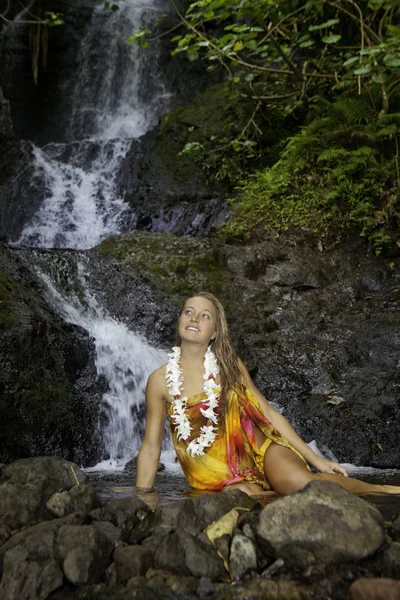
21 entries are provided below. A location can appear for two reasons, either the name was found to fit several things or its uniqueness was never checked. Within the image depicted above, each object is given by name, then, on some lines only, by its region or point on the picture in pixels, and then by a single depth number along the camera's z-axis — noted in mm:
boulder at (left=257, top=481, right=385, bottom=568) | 2109
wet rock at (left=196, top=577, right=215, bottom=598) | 2037
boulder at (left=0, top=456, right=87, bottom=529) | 2562
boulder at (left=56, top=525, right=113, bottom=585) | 2131
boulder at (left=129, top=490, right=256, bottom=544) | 2422
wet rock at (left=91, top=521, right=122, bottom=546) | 2354
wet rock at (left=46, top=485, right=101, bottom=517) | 2586
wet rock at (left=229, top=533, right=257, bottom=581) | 2185
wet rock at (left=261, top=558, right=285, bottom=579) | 2129
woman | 3330
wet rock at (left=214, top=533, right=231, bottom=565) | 2244
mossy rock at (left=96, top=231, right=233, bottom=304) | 7715
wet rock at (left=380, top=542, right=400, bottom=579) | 2029
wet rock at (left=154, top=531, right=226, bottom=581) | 2160
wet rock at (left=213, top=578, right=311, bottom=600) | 1939
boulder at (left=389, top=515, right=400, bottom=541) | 2285
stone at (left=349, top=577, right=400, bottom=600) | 1831
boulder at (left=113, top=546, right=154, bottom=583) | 2180
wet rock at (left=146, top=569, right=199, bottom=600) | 2027
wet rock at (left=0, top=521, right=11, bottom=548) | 2394
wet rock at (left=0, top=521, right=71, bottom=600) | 2094
